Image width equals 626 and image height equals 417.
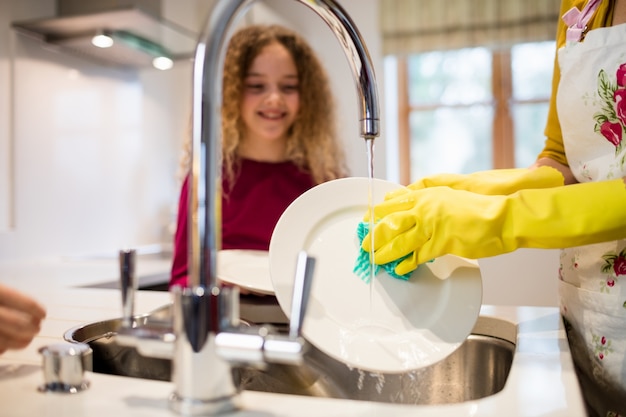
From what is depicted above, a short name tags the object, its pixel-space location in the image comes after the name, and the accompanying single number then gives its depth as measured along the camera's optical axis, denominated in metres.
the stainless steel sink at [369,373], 0.78
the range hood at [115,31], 1.70
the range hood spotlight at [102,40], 1.80
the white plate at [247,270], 0.96
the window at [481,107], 3.74
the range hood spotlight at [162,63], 2.14
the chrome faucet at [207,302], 0.40
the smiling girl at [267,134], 1.49
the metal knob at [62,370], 0.47
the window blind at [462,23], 3.50
